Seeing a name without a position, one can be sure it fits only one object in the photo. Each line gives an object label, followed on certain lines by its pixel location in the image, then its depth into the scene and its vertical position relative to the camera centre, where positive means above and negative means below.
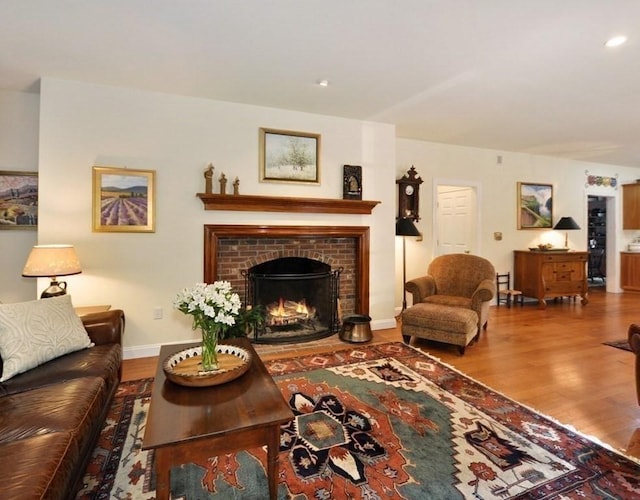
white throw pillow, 1.85 -0.50
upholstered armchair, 3.60 -0.38
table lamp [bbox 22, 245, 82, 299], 2.59 -0.12
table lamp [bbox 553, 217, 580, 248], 5.75 +0.46
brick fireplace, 3.54 -0.01
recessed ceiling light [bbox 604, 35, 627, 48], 2.37 +1.49
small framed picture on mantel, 4.02 +0.79
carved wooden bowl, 1.58 -0.60
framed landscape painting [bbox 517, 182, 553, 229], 5.83 +0.79
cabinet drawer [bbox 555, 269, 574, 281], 5.53 -0.40
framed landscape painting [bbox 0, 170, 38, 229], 3.23 +0.46
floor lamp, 4.58 +0.29
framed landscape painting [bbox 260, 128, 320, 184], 3.71 +1.04
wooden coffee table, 1.24 -0.67
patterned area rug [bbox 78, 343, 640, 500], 1.57 -1.08
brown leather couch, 1.10 -0.72
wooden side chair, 5.64 -0.67
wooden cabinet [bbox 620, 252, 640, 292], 6.67 -0.39
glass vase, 1.69 -0.49
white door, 5.50 +0.51
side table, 2.89 -0.53
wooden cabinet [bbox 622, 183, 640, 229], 6.72 +0.90
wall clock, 4.82 +0.79
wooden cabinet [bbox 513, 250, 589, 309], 5.43 -0.38
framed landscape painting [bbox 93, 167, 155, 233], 3.17 +0.46
